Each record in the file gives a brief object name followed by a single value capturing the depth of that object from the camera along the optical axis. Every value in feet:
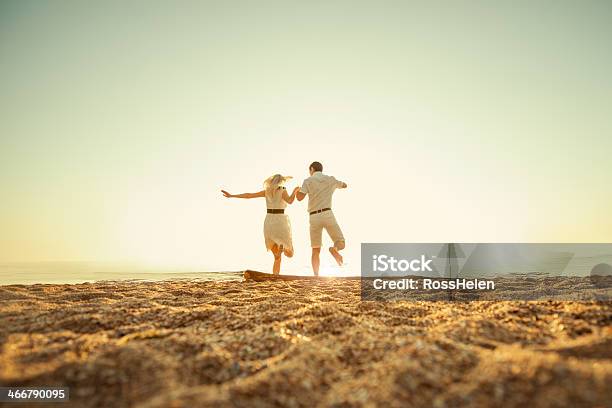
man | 23.59
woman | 25.43
